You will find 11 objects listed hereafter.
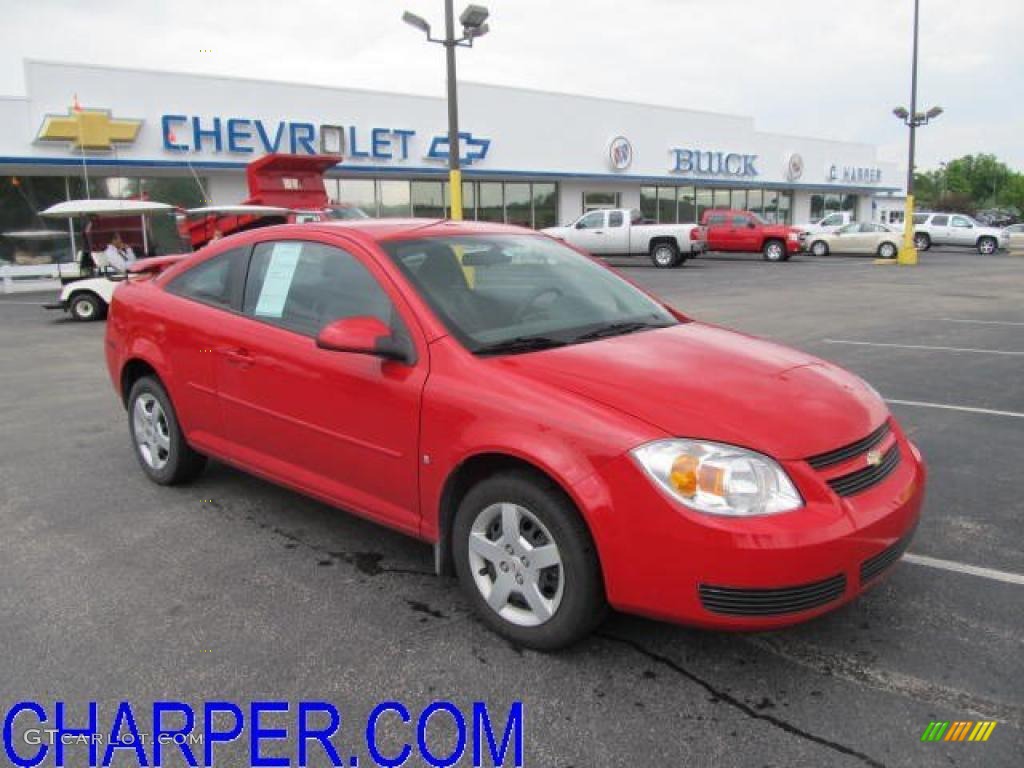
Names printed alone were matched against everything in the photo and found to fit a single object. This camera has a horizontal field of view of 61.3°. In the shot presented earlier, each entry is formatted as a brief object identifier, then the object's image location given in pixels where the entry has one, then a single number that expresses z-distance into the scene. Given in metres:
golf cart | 14.26
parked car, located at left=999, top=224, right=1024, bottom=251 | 39.12
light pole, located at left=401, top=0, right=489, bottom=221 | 14.23
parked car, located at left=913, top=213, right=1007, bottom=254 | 34.97
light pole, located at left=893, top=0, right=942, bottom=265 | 26.67
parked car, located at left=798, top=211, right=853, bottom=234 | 32.98
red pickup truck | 29.39
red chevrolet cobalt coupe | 2.81
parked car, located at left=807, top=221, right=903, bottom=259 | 30.86
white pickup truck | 25.87
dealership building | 20.97
